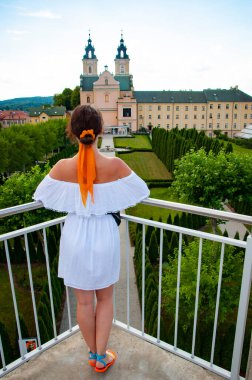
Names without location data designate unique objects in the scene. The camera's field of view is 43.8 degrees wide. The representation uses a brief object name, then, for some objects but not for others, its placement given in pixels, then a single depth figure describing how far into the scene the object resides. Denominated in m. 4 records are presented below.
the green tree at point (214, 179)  10.41
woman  2.16
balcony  2.39
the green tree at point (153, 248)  10.79
